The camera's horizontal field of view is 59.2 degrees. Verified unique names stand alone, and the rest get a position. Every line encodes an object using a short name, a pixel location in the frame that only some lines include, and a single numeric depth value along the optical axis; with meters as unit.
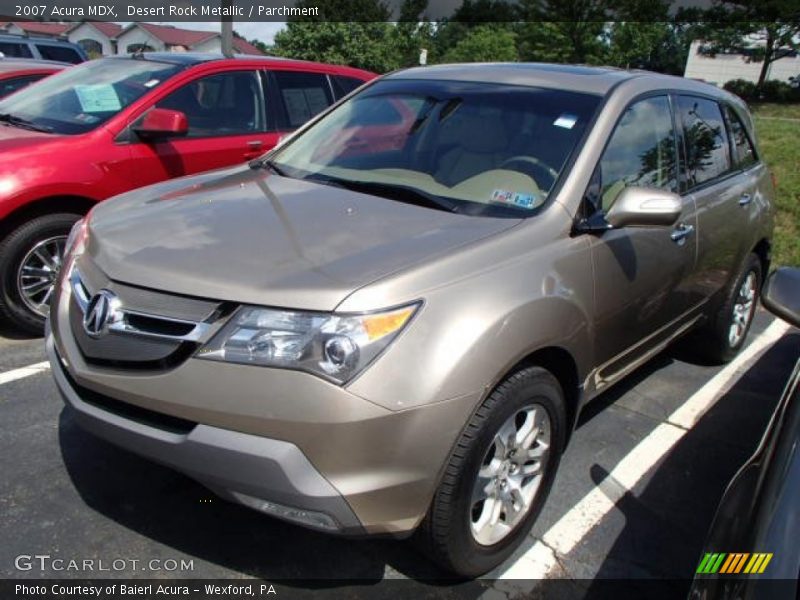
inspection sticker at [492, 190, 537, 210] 2.75
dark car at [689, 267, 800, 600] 1.43
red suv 4.09
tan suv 2.01
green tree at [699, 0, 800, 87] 24.52
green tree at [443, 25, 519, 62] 52.84
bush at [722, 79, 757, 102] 26.16
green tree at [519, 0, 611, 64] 41.88
